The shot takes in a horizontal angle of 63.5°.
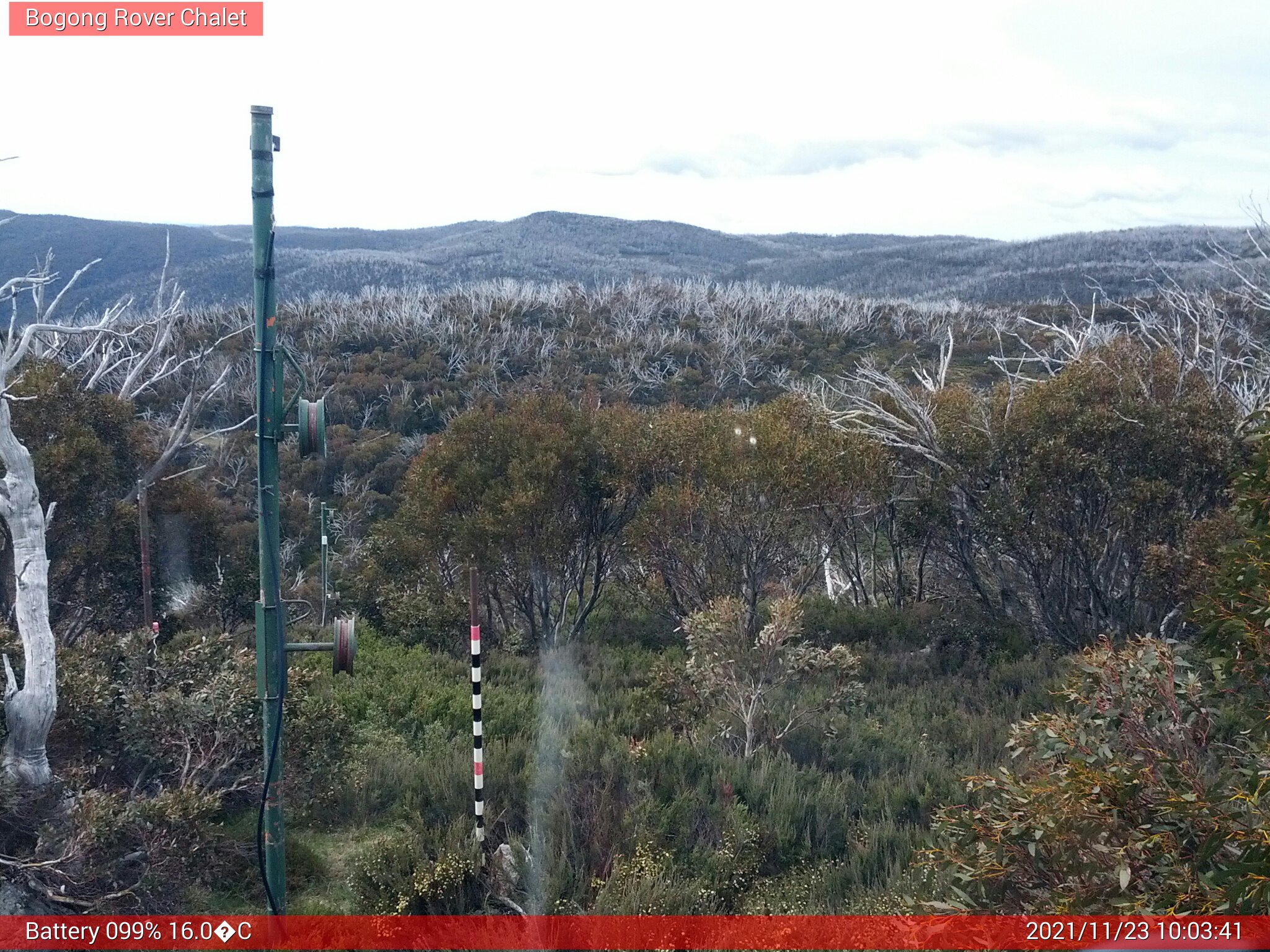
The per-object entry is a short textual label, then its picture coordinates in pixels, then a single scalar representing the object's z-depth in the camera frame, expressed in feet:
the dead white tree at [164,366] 32.81
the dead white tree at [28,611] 20.26
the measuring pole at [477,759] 19.94
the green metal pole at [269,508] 16.38
